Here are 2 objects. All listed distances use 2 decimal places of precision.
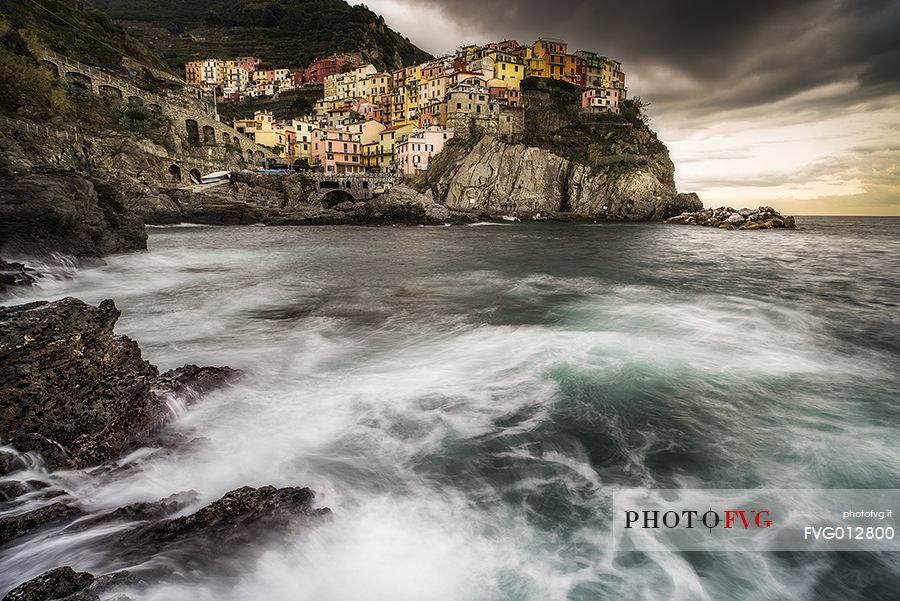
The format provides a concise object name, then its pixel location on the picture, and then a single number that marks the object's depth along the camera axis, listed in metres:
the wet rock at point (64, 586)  2.92
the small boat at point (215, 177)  57.03
